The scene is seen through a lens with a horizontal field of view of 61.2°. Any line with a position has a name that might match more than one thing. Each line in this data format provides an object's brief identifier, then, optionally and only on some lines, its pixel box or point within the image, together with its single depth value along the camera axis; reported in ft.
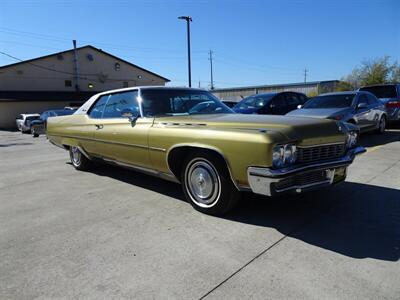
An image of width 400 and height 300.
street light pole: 81.61
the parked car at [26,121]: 73.10
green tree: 136.56
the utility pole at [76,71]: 116.16
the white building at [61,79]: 101.40
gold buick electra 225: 10.83
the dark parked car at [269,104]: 35.14
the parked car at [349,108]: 27.66
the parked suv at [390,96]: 38.55
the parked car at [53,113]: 66.16
